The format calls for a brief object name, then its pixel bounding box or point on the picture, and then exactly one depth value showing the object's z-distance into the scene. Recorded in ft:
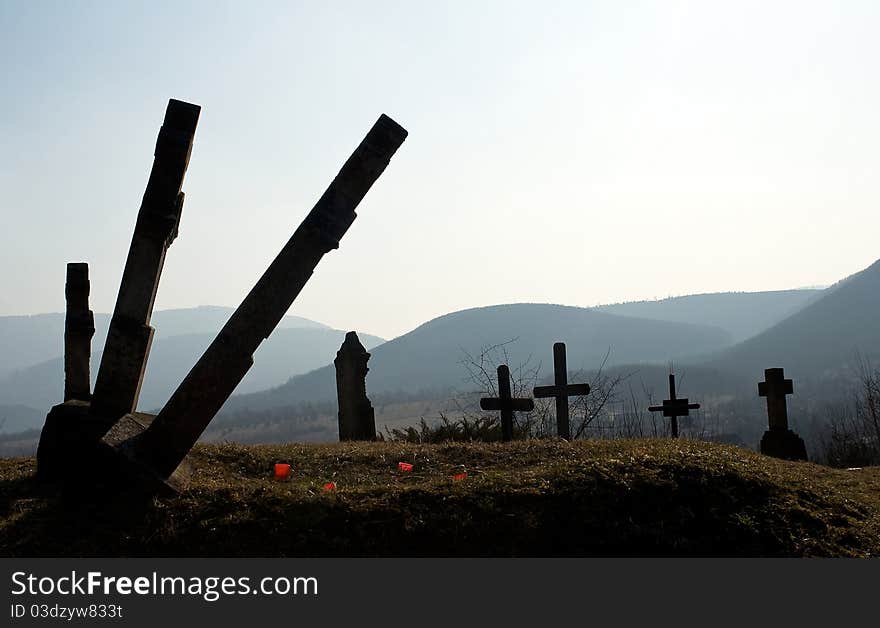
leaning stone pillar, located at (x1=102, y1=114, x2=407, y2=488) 24.59
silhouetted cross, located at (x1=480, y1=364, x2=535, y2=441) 48.08
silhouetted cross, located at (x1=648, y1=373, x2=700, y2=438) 60.08
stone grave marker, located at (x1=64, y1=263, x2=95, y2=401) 34.15
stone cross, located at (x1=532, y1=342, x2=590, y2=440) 51.71
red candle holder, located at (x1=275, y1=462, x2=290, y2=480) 29.96
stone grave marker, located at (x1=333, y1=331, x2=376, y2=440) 50.49
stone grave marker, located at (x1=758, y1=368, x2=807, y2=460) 53.16
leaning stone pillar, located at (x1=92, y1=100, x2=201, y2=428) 26.13
